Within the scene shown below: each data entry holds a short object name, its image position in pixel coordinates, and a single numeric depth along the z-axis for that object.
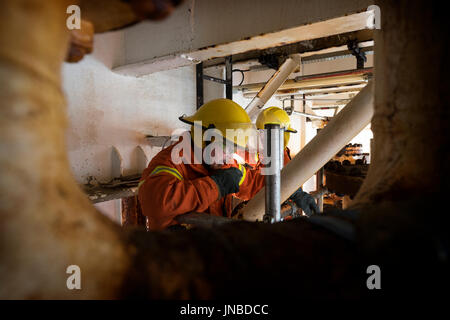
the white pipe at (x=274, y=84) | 3.40
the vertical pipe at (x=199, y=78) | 4.27
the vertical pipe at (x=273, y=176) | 1.47
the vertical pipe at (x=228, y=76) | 3.78
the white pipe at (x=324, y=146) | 1.35
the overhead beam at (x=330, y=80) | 3.65
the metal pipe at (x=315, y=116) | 6.38
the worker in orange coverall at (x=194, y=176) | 1.98
